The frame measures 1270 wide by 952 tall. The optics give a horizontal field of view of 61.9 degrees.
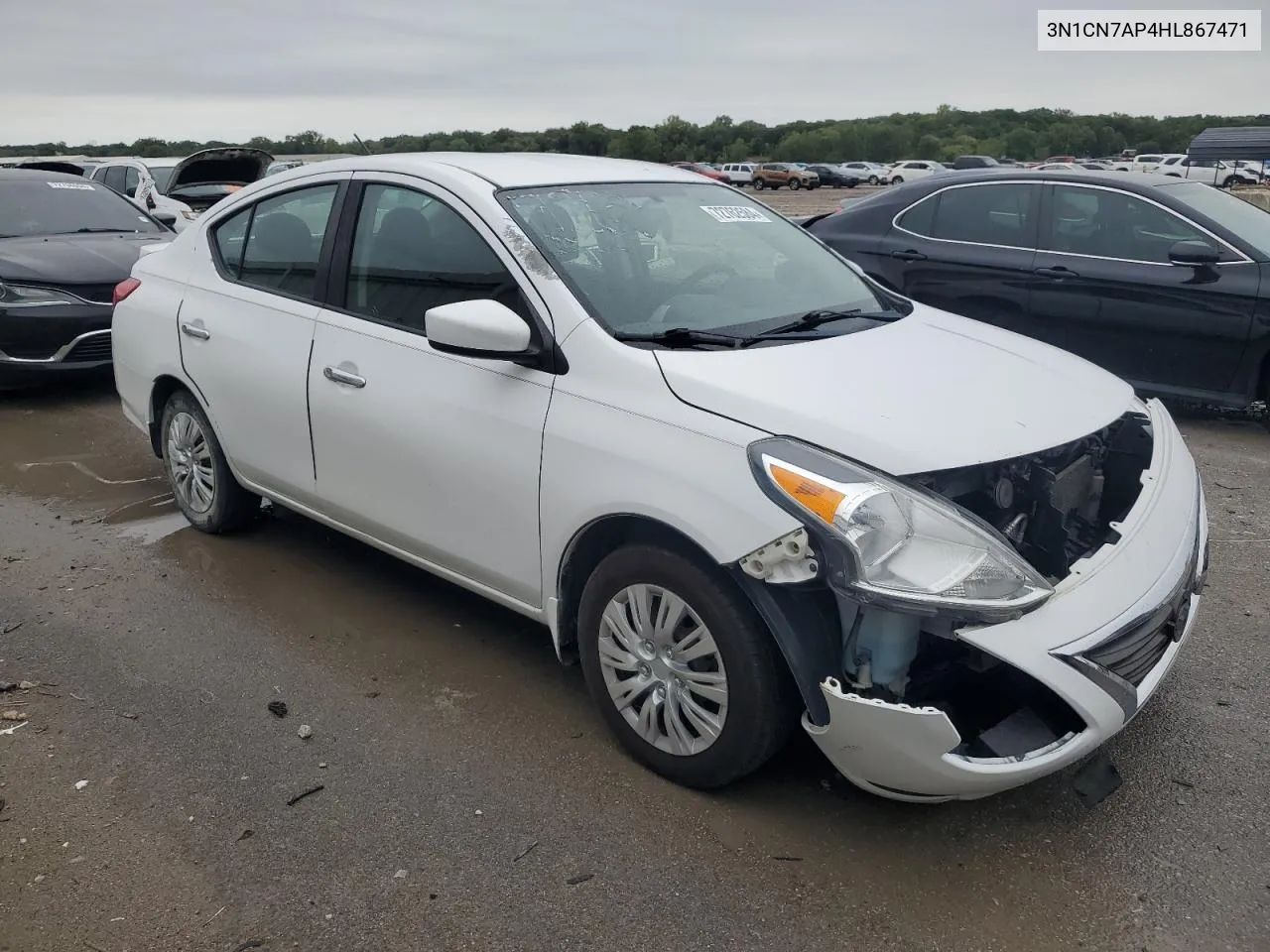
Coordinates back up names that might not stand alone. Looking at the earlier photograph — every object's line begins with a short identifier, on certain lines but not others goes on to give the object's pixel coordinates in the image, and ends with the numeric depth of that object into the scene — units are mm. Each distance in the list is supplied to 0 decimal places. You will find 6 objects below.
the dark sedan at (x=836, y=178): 58969
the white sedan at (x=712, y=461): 2547
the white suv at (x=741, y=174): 57625
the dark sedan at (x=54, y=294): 7441
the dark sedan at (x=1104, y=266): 6496
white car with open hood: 14953
